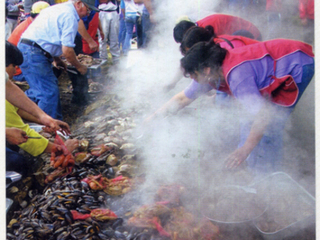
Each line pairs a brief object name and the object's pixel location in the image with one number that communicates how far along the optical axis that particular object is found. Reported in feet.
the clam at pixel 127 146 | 10.11
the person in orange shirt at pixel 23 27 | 14.40
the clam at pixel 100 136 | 10.80
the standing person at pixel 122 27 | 24.47
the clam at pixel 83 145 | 9.92
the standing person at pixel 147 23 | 20.08
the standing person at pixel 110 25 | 24.02
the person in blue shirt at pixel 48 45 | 12.20
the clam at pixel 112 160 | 9.14
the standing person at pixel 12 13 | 20.70
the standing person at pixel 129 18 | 22.29
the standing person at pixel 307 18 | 15.42
